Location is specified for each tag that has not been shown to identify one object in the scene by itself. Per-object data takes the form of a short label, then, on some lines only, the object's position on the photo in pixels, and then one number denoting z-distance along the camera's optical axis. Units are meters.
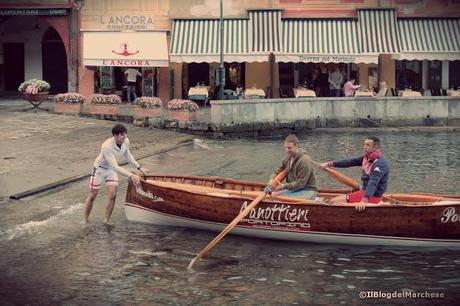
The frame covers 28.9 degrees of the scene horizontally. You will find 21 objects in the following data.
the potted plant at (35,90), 32.66
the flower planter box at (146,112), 31.34
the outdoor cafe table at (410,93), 35.91
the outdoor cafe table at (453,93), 35.69
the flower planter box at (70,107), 32.50
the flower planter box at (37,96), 32.81
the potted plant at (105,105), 32.03
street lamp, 33.31
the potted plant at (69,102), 32.47
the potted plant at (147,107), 31.22
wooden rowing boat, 13.91
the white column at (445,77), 39.03
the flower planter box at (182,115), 31.02
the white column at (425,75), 39.09
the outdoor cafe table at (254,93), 36.09
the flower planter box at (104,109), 32.06
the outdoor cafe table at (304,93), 35.56
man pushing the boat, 15.13
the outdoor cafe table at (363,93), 35.88
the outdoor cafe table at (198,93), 36.78
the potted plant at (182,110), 31.02
